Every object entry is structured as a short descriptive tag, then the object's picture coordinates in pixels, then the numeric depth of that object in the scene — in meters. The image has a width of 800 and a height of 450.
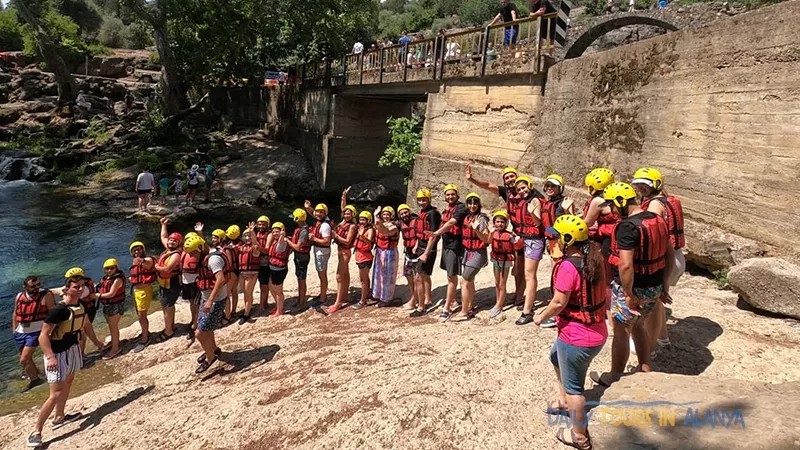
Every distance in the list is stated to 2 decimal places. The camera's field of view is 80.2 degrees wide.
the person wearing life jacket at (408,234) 7.19
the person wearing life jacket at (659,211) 4.21
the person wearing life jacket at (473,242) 6.35
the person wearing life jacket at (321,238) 7.84
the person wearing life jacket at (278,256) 7.81
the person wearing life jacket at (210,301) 6.05
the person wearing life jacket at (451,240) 6.57
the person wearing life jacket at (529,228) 6.18
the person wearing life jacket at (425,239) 6.97
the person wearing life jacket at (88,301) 6.78
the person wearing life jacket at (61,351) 5.27
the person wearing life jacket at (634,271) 3.79
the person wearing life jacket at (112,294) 7.53
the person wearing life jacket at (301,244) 7.85
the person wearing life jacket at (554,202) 5.81
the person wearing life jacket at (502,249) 6.40
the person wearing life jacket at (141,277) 7.59
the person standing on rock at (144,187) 16.75
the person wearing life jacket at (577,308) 3.48
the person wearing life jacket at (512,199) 6.41
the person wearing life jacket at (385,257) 7.43
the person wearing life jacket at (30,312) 6.31
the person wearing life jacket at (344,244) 7.84
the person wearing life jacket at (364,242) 7.73
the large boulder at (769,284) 5.18
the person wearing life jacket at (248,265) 8.05
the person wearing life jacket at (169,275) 7.27
